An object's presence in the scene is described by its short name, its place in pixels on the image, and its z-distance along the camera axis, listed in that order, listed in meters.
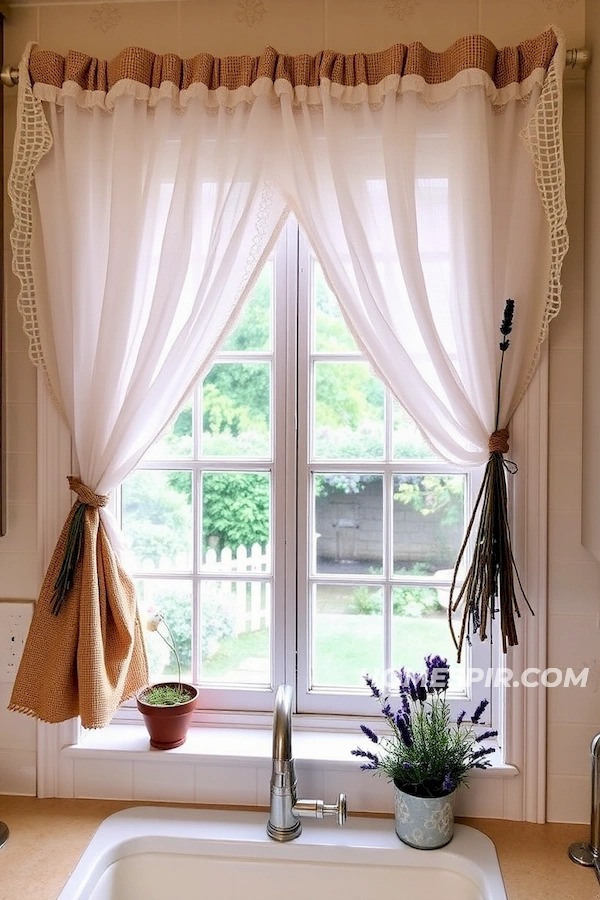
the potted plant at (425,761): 1.46
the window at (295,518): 1.71
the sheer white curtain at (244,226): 1.49
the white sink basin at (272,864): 1.45
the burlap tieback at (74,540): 1.55
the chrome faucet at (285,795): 1.44
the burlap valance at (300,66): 1.47
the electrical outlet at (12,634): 1.66
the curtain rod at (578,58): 1.46
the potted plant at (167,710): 1.63
